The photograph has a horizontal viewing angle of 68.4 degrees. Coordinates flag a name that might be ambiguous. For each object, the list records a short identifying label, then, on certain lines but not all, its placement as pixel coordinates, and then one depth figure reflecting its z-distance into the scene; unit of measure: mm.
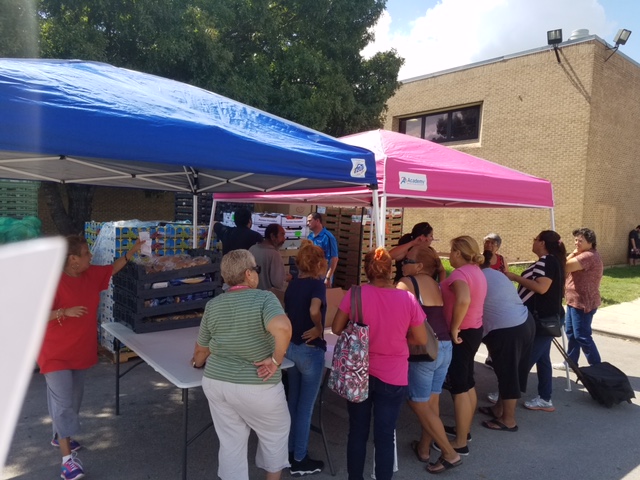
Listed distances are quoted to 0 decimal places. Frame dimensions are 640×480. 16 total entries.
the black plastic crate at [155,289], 3818
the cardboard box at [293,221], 8836
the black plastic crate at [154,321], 3879
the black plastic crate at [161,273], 3812
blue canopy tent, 2369
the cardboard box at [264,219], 9055
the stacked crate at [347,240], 9141
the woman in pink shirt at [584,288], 5242
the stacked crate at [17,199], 9203
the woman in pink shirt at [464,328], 3539
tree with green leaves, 9773
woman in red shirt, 3037
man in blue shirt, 7119
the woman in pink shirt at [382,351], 2857
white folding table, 2928
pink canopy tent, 3953
